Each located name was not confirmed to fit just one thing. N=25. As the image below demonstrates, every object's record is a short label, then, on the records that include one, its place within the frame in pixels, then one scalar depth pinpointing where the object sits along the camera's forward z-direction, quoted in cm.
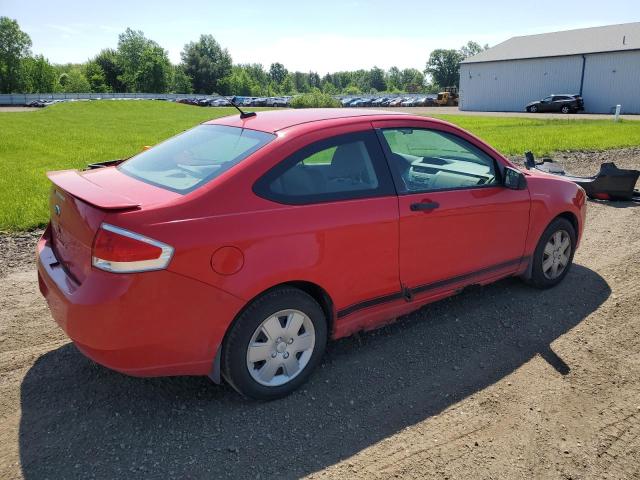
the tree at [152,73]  9038
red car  274
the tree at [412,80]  11576
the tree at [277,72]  15584
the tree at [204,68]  10012
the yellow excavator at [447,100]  6047
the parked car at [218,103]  6242
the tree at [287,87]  12502
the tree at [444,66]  10575
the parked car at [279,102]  6109
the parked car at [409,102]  6100
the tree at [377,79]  14288
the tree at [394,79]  13588
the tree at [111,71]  9975
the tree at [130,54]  9481
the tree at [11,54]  8631
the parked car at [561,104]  4150
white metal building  4247
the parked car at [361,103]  6421
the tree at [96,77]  9556
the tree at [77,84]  9156
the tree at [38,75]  8819
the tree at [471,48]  11682
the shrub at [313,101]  4047
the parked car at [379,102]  6444
